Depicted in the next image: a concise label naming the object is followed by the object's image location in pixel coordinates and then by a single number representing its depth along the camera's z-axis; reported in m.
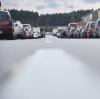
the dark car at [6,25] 27.55
